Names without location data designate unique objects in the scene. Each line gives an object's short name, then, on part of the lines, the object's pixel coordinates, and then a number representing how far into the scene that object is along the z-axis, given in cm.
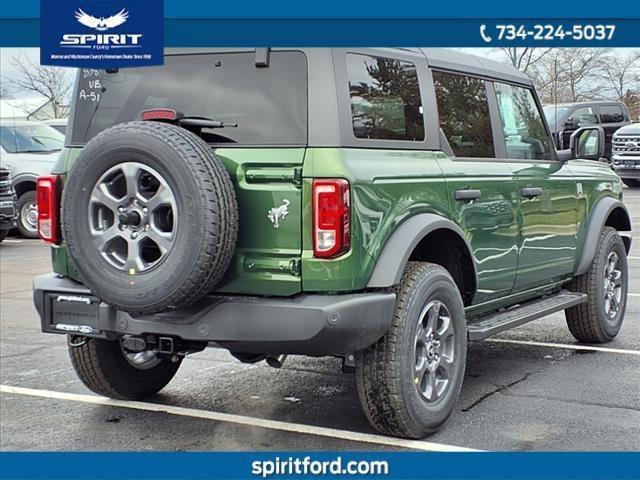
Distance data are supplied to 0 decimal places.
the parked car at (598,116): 1198
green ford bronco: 397
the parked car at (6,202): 1388
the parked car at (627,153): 1928
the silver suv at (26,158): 1543
